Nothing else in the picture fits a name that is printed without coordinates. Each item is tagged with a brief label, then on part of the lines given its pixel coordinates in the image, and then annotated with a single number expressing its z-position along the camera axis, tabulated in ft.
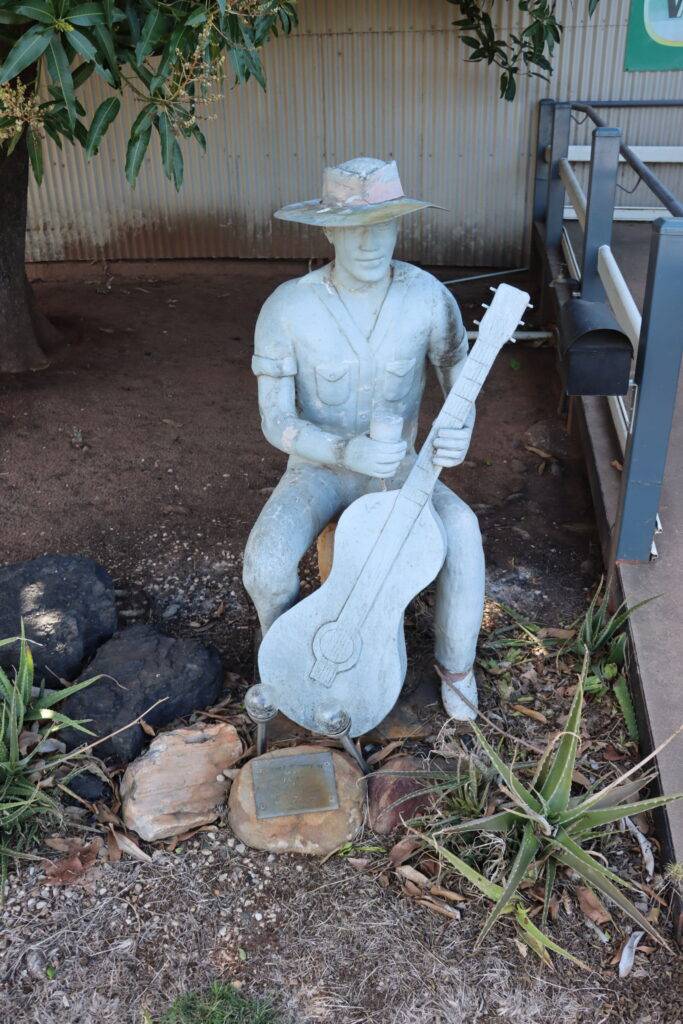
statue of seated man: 8.78
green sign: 21.22
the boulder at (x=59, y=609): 10.46
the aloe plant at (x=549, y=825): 7.79
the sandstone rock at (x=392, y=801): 8.97
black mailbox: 9.78
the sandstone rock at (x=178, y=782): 9.03
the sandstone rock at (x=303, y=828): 8.84
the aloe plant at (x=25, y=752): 8.77
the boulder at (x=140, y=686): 9.75
